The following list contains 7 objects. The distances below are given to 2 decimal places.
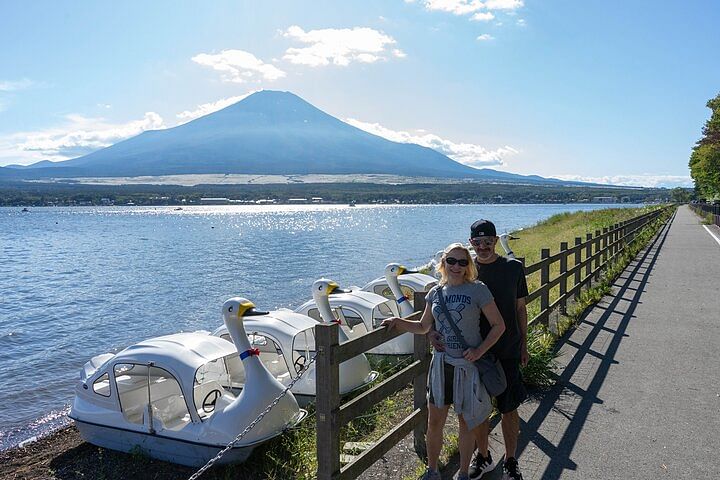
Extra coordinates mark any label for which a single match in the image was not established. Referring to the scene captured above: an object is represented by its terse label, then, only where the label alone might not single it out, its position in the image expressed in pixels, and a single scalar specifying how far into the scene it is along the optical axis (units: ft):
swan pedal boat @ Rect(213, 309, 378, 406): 29.91
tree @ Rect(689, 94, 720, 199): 110.93
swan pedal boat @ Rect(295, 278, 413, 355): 36.60
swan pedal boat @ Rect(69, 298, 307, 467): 23.39
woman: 13.98
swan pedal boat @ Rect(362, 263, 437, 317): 37.11
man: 15.29
